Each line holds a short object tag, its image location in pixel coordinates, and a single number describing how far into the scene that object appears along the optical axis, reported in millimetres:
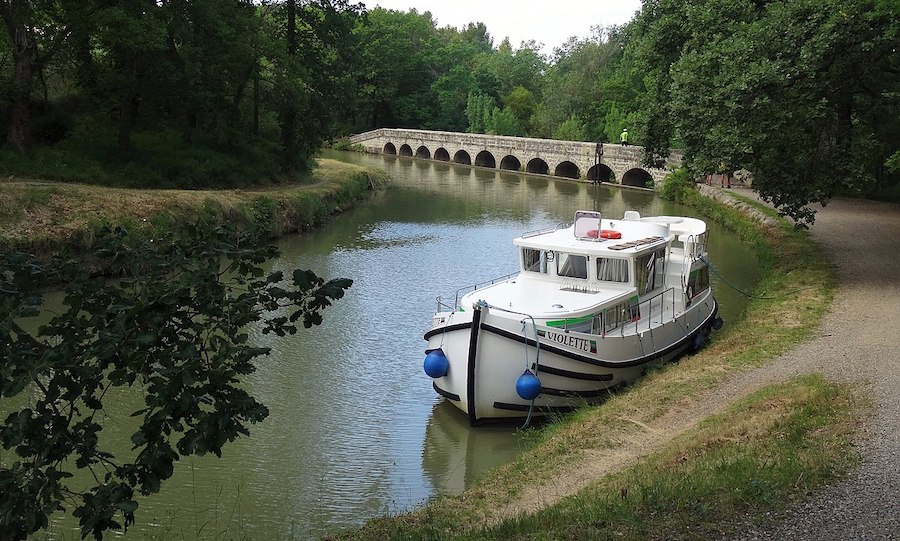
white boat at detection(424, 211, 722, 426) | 13578
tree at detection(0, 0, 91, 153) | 24375
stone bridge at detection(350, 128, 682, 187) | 54031
